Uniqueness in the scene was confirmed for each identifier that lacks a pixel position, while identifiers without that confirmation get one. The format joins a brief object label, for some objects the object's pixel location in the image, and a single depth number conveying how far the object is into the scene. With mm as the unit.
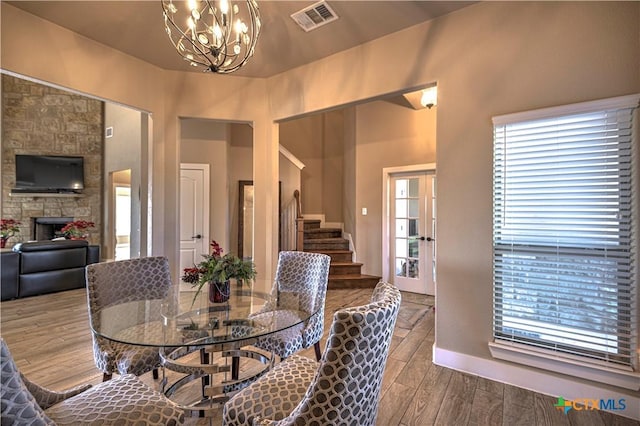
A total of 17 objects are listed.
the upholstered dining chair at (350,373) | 1026
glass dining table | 1611
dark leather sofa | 4527
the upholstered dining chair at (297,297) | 2135
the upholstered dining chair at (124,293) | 1831
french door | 5105
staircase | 5340
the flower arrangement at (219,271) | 2000
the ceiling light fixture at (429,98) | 4168
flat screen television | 7578
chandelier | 1842
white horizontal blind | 1975
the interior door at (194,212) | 5648
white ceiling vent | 2551
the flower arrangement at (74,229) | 6441
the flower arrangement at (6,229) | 6051
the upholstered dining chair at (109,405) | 1202
